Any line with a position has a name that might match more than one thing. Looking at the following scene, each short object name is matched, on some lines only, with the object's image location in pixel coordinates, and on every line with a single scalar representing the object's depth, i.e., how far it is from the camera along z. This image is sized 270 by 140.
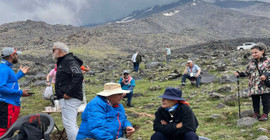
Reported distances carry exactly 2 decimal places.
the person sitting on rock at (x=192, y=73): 14.73
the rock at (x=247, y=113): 7.80
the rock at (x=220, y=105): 9.76
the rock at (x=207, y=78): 15.68
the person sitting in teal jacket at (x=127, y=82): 11.40
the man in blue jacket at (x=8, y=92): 5.49
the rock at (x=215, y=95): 11.33
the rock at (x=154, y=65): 27.02
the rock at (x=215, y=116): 8.20
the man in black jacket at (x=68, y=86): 5.77
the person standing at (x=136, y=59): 23.00
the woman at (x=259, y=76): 6.73
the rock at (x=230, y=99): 10.15
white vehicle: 39.34
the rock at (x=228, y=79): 14.64
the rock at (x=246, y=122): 7.01
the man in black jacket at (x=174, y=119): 4.83
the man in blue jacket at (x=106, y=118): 4.45
